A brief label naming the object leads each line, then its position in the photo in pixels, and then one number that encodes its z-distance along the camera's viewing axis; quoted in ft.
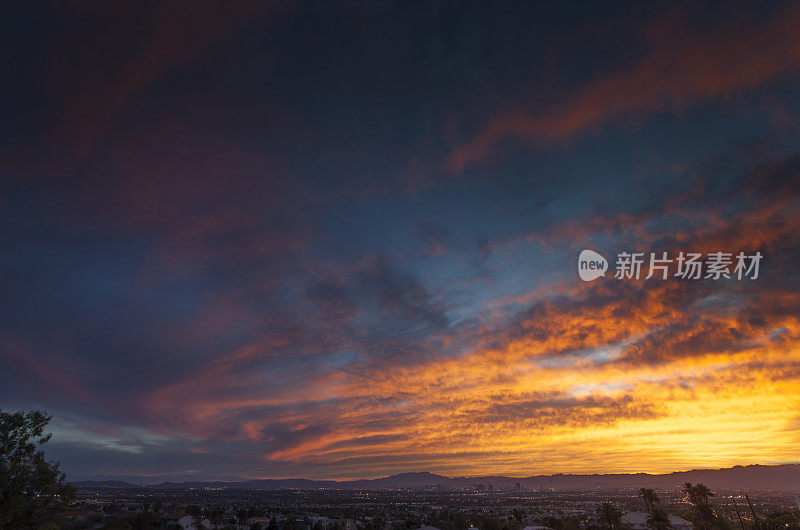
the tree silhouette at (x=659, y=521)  157.49
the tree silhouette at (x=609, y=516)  190.08
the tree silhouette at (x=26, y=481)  53.78
